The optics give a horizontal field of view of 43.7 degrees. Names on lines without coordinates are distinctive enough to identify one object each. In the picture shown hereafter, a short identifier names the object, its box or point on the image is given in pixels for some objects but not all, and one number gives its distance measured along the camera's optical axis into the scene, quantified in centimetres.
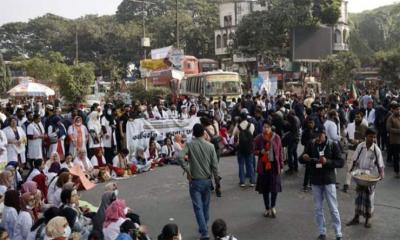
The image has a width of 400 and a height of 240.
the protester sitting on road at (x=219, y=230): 493
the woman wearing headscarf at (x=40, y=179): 947
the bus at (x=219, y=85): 2791
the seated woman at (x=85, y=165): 1237
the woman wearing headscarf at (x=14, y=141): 1166
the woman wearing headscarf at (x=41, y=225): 622
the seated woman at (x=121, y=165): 1303
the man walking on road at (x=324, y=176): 735
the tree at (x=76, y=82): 3388
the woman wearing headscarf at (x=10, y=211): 673
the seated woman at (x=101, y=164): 1257
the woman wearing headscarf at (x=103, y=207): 717
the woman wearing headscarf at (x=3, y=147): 1116
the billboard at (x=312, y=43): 4378
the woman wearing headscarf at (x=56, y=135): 1280
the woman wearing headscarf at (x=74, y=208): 693
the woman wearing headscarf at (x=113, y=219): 671
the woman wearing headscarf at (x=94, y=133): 1335
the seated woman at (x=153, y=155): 1438
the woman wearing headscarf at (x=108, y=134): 1389
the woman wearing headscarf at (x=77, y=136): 1276
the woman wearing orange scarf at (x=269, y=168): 863
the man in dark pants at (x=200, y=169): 743
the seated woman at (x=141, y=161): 1373
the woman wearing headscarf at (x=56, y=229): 567
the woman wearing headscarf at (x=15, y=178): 913
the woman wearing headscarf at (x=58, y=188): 817
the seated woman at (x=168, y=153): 1483
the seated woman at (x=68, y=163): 1157
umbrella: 2724
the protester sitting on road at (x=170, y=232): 505
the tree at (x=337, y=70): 3728
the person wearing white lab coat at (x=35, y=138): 1248
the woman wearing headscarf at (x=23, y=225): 664
